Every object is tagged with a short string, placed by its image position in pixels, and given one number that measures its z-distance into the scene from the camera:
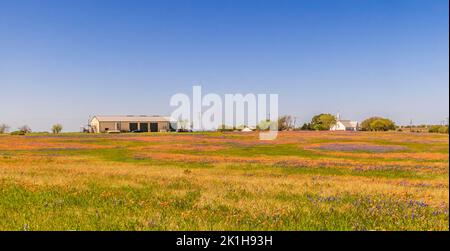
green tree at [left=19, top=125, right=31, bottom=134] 139.18
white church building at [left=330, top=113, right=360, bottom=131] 199.24
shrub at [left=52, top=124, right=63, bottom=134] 158.38
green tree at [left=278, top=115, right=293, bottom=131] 192.12
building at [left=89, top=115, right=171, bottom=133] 159.00
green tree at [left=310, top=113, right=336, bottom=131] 182.38
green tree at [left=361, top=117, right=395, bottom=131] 166.75
